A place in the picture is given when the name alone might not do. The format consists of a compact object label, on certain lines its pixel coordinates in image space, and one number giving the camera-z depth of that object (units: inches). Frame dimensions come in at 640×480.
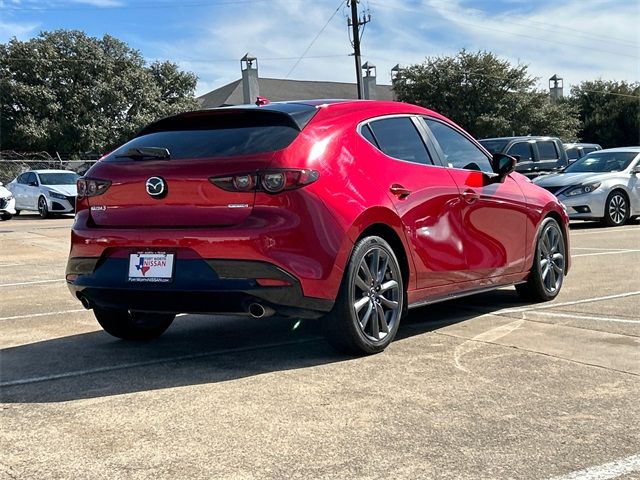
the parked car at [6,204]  848.3
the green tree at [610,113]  2298.2
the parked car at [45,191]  869.8
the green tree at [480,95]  2001.7
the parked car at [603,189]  550.6
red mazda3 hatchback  160.1
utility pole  1203.2
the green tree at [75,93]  1897.1
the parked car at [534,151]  682.8
